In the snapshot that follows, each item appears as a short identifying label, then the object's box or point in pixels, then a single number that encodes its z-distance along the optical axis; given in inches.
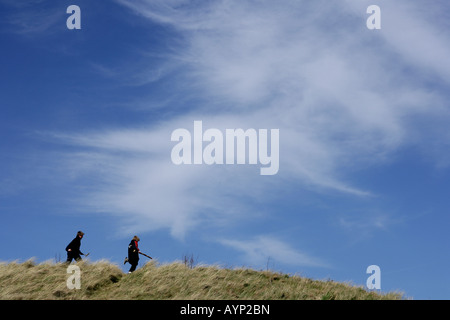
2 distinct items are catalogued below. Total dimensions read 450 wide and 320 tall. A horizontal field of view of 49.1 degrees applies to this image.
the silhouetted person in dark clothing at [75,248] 1031.6
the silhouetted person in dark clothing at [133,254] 1043.9
